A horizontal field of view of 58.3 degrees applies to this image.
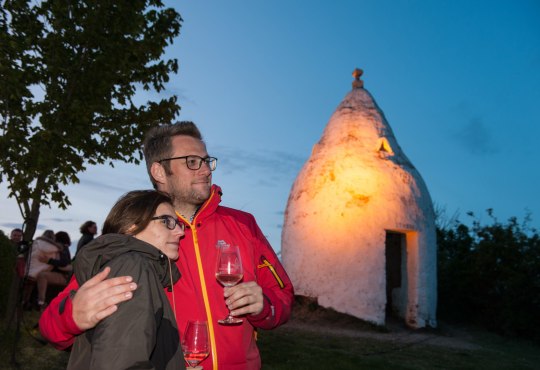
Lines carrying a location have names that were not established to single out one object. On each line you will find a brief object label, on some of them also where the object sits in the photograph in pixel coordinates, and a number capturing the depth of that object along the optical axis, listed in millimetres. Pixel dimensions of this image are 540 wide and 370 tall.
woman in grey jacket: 1746
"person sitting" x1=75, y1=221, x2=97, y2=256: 8811
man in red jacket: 2342
